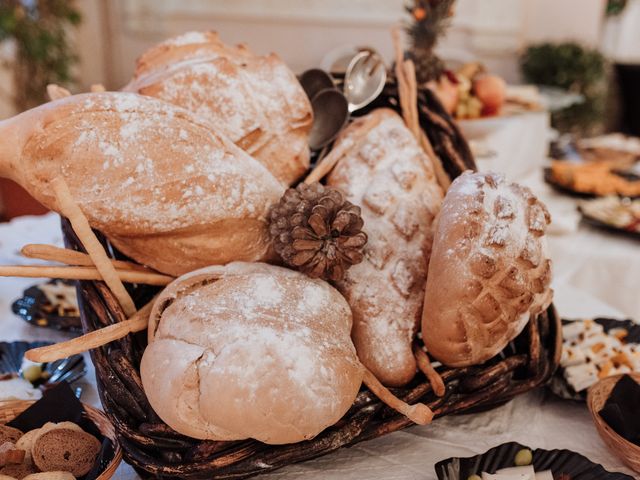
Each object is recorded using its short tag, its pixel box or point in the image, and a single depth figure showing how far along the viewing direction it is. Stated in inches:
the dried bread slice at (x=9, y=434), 23.5
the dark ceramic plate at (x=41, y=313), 33.9
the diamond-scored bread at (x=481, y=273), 23.6
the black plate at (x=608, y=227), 53.5
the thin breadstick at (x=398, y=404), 22.1
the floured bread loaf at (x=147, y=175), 24.7
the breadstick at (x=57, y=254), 24.0
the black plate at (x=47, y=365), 30.4
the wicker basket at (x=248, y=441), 21.3
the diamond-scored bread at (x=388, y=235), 25.5
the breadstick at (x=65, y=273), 23.5
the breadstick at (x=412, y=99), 34.8
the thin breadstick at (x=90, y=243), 22.4
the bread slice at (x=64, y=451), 21.7
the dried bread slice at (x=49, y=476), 20.2
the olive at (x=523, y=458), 22.6
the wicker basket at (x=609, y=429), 23.6
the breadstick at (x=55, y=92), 30.0
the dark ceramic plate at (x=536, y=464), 21.8
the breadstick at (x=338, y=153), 31.5
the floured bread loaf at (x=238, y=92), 30.5
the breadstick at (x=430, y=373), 24.2
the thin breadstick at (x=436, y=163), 33.6
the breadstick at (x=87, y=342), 21.3
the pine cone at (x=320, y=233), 24.6
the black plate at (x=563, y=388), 28.2
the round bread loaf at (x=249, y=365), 19.7
